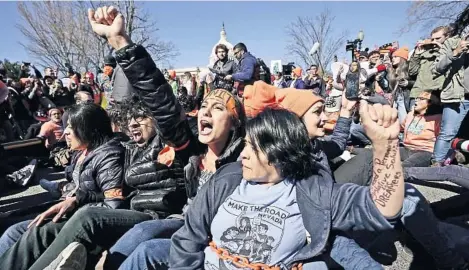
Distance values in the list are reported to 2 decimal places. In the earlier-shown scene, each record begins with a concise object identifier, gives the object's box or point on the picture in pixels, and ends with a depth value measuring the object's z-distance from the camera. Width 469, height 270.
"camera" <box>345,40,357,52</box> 12.34
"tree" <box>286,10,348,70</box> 27.76
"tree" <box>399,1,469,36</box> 18.11
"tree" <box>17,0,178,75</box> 25.91
